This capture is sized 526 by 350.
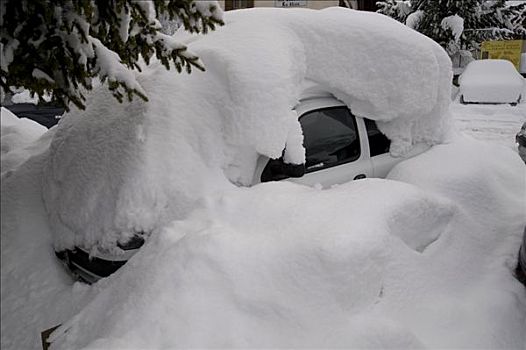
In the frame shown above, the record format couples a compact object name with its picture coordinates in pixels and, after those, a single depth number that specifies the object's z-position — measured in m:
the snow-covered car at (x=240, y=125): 3.35
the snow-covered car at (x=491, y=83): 12.90
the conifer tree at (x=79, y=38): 2.64
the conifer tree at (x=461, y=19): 15.31
